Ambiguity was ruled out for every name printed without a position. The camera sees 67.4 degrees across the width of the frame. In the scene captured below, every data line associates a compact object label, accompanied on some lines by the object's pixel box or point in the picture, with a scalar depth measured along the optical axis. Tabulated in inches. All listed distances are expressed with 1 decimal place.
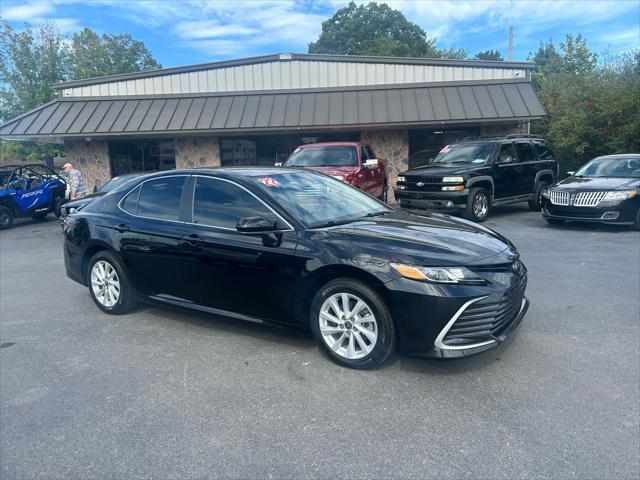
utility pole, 1321.5
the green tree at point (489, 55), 2564.0
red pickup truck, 426.6
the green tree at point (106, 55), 1934.1
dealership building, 594.2
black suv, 423.5
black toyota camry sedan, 135.7
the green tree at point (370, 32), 2105.1
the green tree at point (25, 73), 1706.4
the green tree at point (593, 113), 649.6
